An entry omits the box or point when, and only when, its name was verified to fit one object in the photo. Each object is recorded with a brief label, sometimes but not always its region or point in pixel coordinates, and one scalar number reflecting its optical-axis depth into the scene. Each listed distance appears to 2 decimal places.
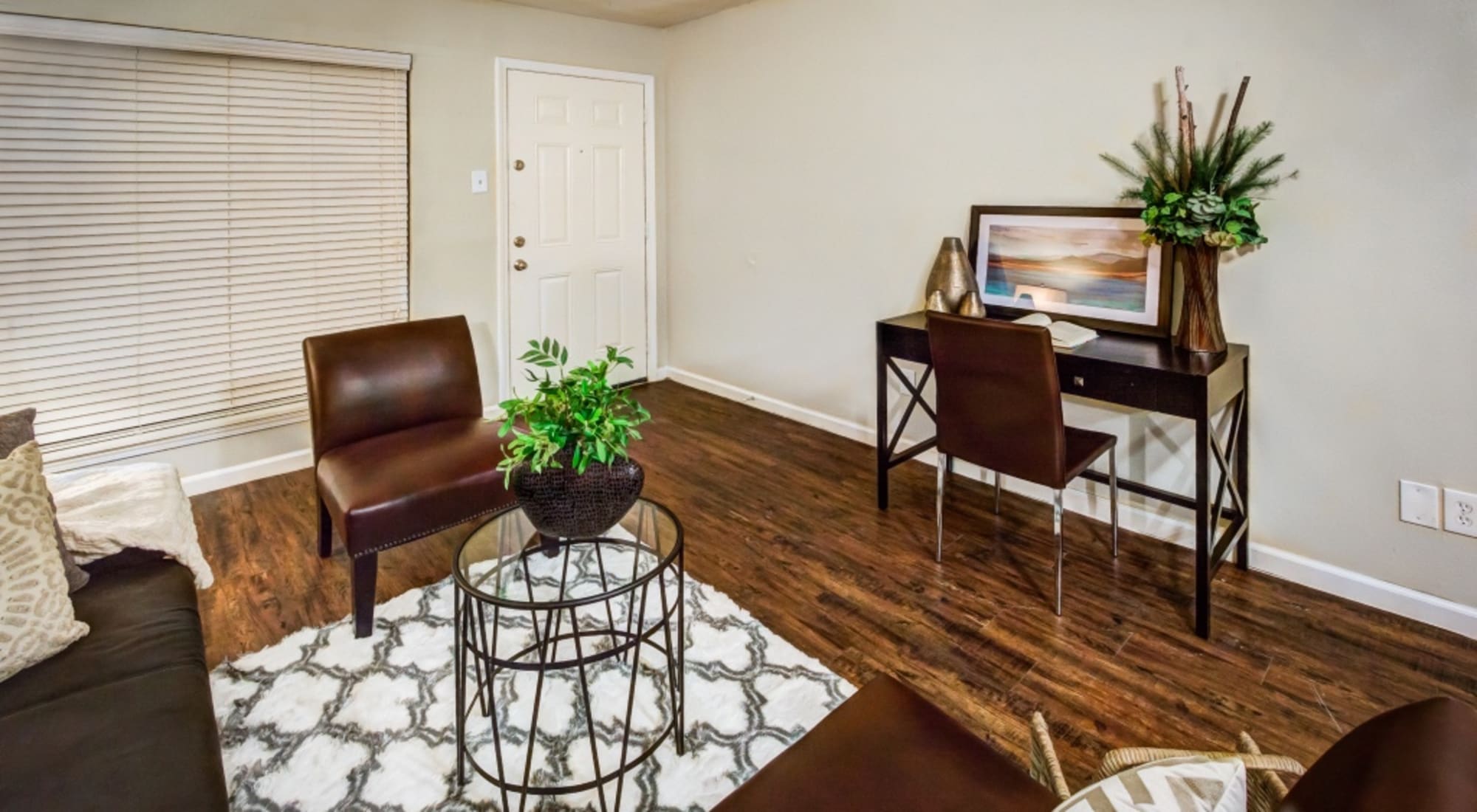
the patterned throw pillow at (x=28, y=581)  1.34
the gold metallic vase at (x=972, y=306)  2.99
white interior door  4.19
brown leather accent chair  2.19
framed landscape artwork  2.64
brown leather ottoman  1.05
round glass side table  1.52
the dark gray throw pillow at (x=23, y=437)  1.58
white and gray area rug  1.62
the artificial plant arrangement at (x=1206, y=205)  2.24
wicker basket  1.01
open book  2.54
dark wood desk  2.16
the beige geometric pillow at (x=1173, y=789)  0.75
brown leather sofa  1.09
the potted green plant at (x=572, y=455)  1.55
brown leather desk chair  2.24
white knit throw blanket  1.72
